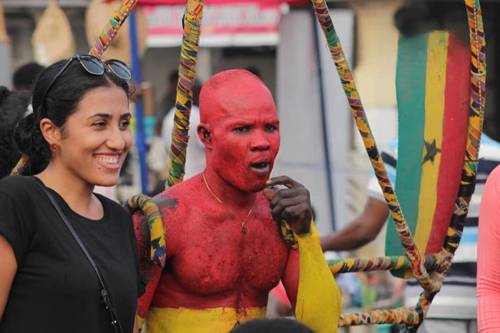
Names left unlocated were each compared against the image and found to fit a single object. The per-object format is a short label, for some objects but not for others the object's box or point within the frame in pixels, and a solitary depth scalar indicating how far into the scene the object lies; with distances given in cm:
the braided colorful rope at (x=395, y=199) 622
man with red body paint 589
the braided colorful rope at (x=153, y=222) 579
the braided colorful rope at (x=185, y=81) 609
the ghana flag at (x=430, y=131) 679
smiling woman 506
